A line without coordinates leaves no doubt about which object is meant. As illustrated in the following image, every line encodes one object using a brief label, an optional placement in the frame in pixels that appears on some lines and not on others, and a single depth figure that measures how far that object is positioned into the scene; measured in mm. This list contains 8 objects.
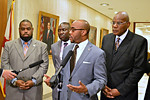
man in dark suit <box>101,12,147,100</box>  2303
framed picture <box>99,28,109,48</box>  9953
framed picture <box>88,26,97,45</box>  8453
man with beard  2834
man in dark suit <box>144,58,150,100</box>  2458
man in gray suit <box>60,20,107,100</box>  1990
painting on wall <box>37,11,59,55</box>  5141
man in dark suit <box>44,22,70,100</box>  3157
